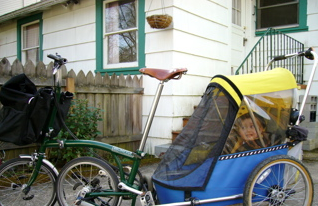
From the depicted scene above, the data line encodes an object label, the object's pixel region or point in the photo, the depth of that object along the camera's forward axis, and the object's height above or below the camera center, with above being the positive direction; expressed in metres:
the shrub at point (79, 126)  4.02 -0.34
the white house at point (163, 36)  4.97 +1.40
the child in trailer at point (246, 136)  2.36 -0.28
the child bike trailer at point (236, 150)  2.30 -0.40
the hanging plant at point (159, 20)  4.58 +1.29
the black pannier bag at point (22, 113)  2.50 -0.11
